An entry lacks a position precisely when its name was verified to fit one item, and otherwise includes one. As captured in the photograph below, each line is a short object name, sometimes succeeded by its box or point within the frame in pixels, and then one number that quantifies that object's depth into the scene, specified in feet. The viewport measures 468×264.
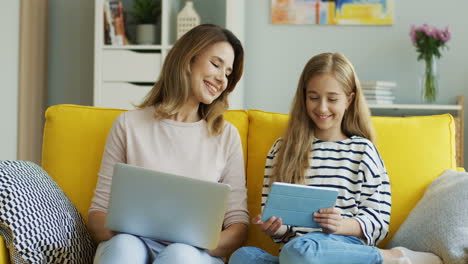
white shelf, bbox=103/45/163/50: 11.16
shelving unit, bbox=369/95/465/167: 10.79
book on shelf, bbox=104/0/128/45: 11.26
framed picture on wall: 11.66
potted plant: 11.23
